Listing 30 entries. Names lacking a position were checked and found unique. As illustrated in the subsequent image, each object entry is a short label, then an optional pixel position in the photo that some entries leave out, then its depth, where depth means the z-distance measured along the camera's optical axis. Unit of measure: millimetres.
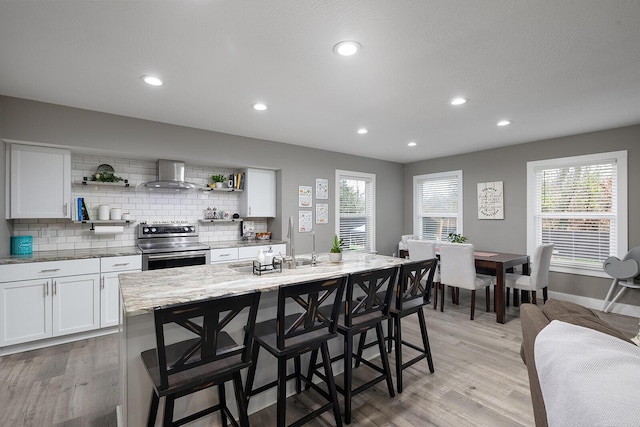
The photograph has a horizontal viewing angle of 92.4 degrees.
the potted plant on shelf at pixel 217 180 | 4582
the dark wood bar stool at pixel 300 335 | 1625
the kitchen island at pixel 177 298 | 1582
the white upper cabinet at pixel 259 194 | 4699
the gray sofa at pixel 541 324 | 1154
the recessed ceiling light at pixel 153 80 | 2529
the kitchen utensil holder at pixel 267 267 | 2201
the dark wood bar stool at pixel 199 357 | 1271
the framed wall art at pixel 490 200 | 5180
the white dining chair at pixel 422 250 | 4164
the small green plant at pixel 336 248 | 2740
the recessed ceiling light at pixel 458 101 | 3012
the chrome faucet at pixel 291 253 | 2482
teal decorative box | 3195
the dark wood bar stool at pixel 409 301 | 2322
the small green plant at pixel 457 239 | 4801
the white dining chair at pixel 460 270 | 3930
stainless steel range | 3588
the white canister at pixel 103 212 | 3686
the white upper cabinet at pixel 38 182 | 3088
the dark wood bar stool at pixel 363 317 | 1961
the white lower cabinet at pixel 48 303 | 2863
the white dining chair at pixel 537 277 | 3834
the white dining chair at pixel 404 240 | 5910
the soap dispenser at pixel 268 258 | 2248
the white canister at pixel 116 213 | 3760
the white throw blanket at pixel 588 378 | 725
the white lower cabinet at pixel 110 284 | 3283
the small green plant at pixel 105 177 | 3678
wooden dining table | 3779
